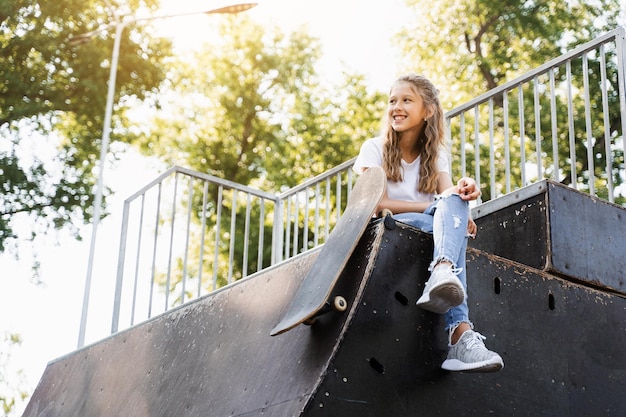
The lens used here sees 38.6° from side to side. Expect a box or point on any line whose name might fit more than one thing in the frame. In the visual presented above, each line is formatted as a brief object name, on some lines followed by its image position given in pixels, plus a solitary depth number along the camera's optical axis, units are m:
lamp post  13.30
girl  2.83
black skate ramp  2.83
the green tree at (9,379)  21.08
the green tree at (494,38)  20.48
